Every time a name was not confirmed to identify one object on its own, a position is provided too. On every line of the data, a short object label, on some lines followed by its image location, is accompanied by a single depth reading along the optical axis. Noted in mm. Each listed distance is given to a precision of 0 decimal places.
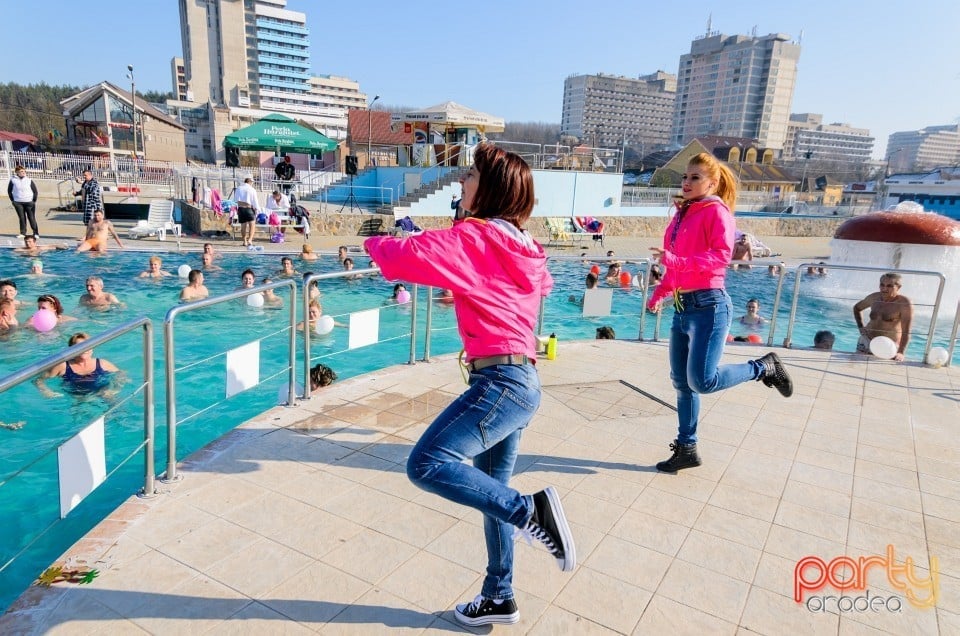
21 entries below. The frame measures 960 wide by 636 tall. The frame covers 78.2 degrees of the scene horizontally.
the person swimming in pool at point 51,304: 8758
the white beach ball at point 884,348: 7227
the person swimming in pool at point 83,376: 6402
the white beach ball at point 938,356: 6895
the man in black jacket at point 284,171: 26422
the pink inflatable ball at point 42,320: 8773
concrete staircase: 23844
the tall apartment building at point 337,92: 134625
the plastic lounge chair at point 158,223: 17706
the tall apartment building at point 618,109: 168625
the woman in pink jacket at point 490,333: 2057
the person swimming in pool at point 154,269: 12703
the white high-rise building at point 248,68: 84750
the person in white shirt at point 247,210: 17406
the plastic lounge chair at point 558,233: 23719
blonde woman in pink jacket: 3516
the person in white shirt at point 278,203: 21014
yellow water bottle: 6770
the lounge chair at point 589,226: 24128
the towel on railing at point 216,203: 19603
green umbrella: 25859
